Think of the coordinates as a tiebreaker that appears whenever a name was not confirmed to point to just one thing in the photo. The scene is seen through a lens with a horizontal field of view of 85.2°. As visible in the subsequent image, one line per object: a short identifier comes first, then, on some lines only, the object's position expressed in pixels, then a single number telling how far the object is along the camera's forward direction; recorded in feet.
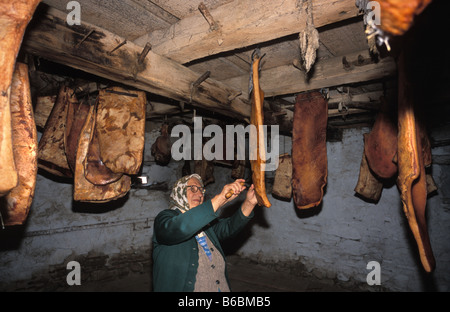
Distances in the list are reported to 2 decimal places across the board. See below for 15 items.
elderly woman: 6.28
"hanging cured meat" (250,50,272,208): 6.29
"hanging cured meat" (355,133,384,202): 11.84
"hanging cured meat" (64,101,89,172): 8.65
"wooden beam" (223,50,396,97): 8.26
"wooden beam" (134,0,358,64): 5.28
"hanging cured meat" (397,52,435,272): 4.15
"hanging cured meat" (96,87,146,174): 7.70
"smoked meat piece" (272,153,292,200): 15.55
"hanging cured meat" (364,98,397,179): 8.55
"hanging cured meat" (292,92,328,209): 9.23
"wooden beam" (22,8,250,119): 5.50
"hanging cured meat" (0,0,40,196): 2.76
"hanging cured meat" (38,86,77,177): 8.77
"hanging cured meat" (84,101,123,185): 7.84
